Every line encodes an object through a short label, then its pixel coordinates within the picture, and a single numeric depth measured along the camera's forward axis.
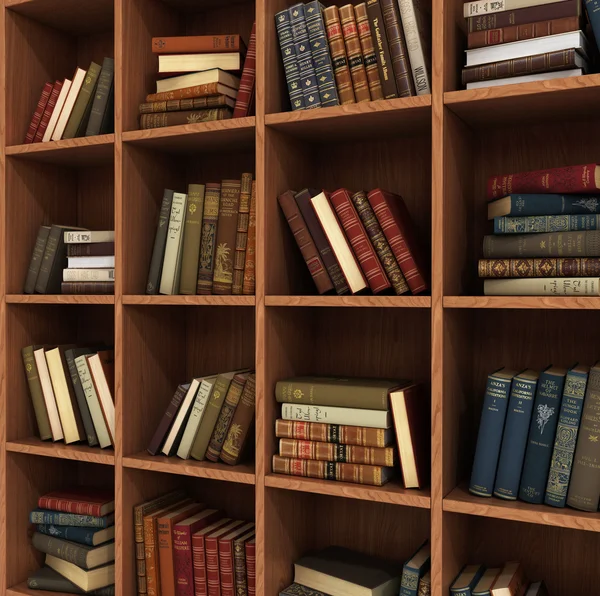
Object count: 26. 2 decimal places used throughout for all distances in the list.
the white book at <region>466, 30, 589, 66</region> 1.35
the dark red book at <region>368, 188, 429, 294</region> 1.51
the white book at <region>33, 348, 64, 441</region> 1.94
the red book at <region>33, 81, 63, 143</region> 1.96
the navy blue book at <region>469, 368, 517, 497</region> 1.42
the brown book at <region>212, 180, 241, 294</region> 1.72
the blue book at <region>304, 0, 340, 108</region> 1.58
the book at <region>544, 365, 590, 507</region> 1.35
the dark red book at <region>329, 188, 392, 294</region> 1.53
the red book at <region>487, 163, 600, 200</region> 1.36
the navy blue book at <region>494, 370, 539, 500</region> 1.40
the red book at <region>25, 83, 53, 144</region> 1.98
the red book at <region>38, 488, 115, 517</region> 1.90
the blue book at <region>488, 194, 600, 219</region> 1.38
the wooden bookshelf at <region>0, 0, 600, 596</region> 1.47
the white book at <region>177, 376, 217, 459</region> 1.74
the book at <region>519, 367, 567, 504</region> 1.38
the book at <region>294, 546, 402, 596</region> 1.59
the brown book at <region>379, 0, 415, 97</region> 1.50
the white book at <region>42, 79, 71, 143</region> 1.94
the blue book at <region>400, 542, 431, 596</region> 1.50
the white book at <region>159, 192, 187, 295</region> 1.77
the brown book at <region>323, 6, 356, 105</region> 1.57
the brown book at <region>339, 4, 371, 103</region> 1.55
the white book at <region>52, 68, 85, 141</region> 1.93
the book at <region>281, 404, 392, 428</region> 1.52
